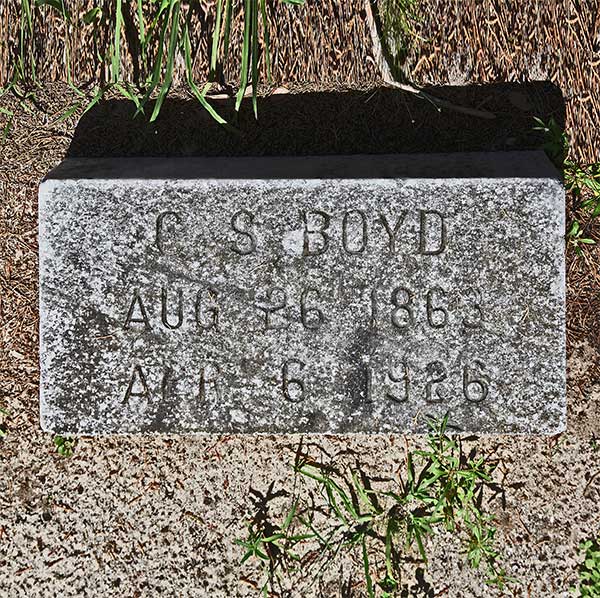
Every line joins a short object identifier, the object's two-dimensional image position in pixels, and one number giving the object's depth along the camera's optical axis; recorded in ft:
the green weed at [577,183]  7.30
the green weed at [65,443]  7.78
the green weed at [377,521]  7.55
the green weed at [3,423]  7.89
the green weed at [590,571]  7.49
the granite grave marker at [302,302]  6.31
